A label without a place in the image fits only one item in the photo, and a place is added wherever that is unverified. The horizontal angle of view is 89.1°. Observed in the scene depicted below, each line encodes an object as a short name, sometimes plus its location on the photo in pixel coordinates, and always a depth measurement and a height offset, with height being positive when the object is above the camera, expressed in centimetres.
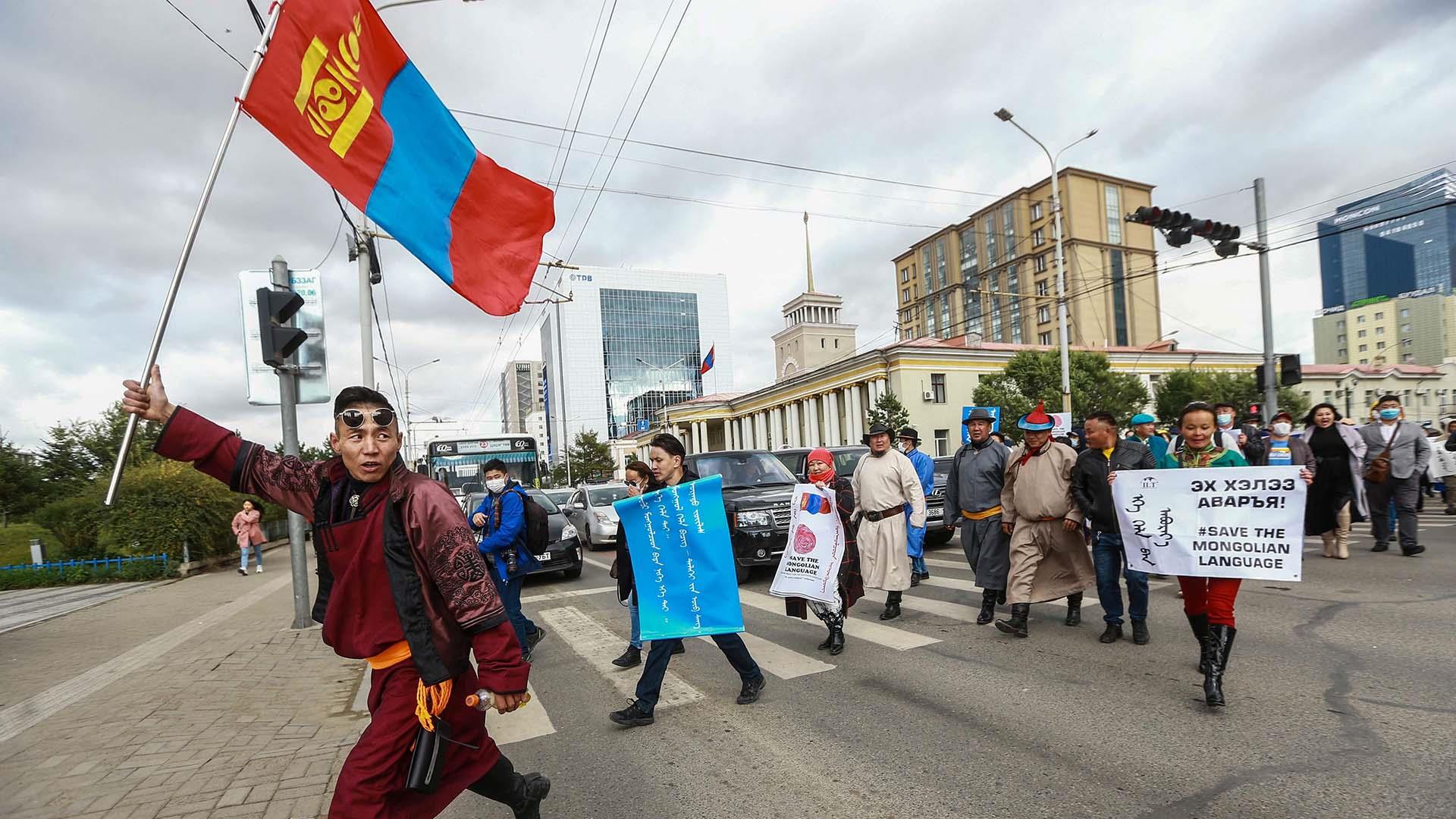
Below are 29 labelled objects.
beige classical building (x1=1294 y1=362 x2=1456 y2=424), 6506 -104
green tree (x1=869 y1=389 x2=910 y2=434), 4294 -44
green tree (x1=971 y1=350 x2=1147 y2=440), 4219 +43
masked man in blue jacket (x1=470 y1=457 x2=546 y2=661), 639 -103
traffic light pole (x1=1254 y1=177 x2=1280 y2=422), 1453 +155
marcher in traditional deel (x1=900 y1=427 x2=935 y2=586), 888 -116
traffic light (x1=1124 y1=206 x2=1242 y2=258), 1338 +293
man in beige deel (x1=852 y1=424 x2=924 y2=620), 702 -104
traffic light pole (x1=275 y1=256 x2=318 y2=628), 788 +5
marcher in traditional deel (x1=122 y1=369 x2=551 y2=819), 246 -56
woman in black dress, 882 -123
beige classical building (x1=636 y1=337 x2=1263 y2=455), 4981 +126
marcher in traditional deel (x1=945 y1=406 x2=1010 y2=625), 667 -100
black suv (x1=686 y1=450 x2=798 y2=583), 957 -141
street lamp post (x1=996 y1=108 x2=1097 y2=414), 2103 +275
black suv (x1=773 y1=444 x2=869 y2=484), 1321 -91
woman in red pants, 434 -130
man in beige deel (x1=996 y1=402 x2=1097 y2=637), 616 -115
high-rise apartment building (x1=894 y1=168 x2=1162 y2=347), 8094 +1478
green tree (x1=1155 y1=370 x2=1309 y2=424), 4906 -46
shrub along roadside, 1590 -271
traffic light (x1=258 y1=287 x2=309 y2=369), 666 +100
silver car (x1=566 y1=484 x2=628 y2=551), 1647 -217
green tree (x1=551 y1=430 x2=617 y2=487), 7306 -394
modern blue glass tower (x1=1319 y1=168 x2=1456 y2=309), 15638 +2776
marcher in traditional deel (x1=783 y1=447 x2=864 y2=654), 608 -142
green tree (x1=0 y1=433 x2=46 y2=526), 2289 -99
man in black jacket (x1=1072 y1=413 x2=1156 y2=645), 581 -85
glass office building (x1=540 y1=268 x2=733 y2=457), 11819 +1212
